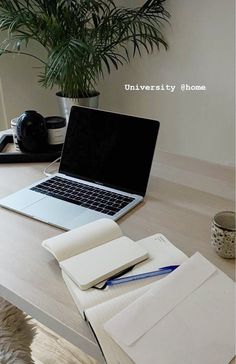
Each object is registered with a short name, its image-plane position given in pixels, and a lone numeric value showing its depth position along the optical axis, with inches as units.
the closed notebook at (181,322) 21.3
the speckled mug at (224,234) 29.3
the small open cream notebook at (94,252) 27.1
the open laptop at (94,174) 37.1
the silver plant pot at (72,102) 77.2
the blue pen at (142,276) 26.7
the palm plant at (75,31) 71.6
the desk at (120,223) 25.7
